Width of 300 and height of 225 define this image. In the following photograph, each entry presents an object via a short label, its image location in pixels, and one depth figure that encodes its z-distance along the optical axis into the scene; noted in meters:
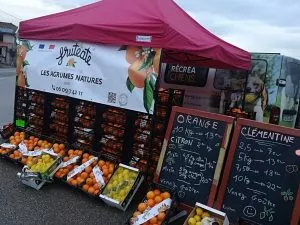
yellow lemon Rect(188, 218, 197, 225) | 2.49
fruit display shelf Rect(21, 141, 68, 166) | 3.71
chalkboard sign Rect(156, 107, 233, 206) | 2.79
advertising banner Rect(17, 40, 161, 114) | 3.36
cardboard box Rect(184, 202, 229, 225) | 2.47
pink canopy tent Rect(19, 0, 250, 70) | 3.24
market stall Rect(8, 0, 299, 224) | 2.91
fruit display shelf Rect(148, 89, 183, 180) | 3.72
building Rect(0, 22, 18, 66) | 31.54
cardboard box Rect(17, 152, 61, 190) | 3.28
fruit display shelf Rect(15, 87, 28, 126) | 4.60
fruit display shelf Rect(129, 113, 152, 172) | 3.58
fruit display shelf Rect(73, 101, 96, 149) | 3.97
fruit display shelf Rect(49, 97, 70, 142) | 4.28
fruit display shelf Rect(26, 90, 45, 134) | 4.48
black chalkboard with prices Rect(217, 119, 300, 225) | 2.49
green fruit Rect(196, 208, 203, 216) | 2.57
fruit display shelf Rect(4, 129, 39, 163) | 3.88
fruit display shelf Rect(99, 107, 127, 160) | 3.75
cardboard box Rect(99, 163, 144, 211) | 2.98
